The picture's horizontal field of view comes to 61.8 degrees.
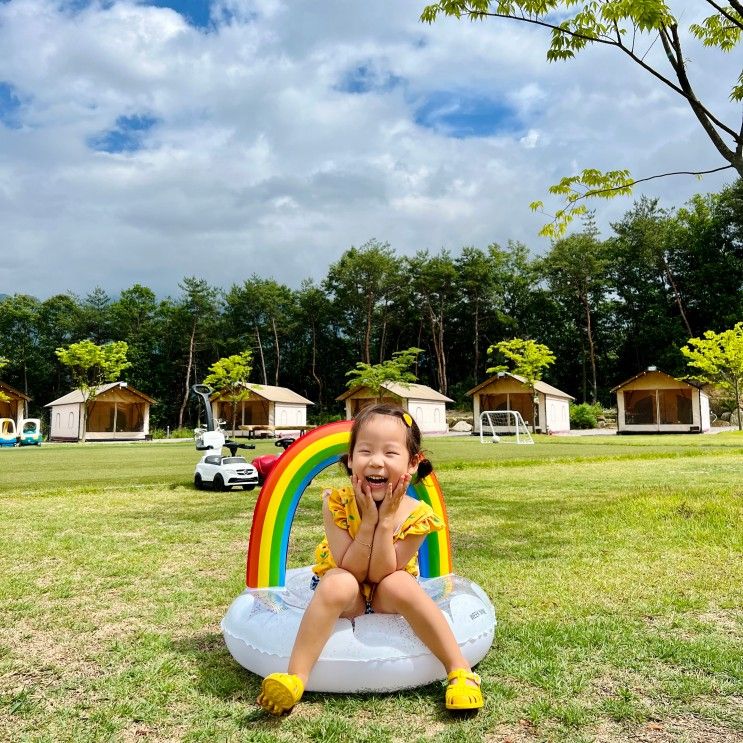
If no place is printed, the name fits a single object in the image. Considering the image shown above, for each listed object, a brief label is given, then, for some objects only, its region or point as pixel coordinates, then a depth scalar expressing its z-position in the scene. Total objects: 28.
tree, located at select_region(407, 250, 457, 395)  52.47
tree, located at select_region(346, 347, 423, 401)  39.72
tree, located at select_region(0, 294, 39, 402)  52.28
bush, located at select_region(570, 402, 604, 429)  42.72
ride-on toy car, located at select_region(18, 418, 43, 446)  31.03
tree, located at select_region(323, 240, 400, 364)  52.59
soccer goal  35.41
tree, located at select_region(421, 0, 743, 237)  6.59
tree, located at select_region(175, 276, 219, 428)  52.06
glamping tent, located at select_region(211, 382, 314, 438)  43.38
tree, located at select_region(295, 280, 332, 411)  55.94
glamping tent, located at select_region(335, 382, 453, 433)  40.03
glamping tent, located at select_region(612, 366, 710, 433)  36.22
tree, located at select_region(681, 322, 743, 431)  33.12
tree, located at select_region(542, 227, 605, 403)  49.31
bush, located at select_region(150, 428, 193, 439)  42.63
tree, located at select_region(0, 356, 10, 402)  36.72
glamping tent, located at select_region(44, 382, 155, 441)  39.59
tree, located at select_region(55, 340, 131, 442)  38.53
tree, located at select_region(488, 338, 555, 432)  38.44
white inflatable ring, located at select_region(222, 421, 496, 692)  2.52
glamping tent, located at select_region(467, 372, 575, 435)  38.81
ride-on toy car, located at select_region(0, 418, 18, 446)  29.66
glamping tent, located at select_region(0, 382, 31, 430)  38.94
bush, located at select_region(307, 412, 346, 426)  48.12
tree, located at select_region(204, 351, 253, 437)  42.00
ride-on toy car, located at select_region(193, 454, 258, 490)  9.76
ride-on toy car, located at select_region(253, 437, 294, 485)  10.38
